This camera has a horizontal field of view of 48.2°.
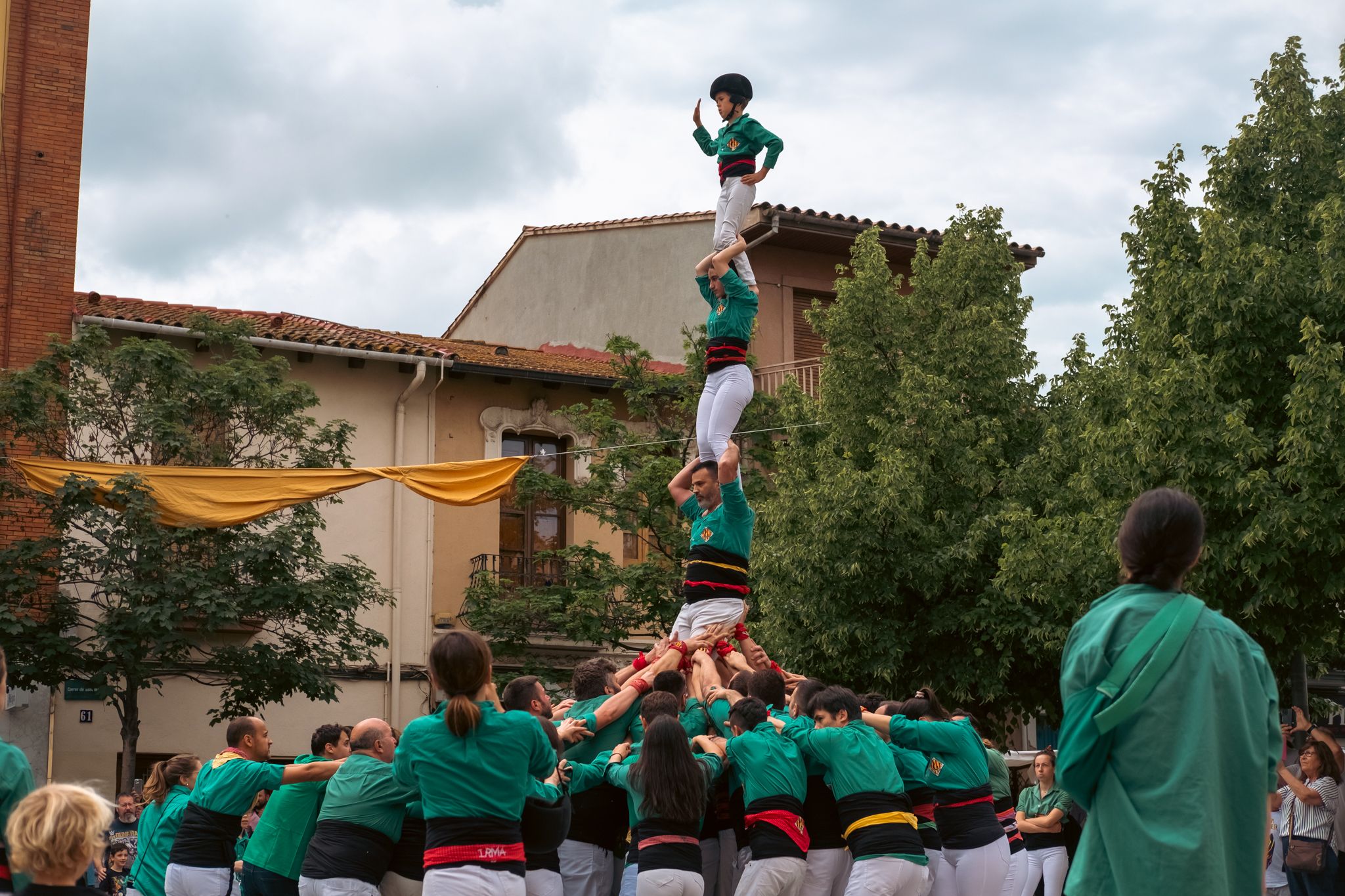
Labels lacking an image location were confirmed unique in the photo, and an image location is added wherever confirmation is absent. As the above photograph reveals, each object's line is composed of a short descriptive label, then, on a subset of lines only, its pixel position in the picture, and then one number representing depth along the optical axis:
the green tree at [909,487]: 19.03
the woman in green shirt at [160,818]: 9.45
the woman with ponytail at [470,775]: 6.69
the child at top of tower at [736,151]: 11.27
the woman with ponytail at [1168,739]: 4.20
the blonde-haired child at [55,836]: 4.76
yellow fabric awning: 16.11
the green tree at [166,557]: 19.25
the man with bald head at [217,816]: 8.67
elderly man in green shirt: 7.82
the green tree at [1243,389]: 14.16
